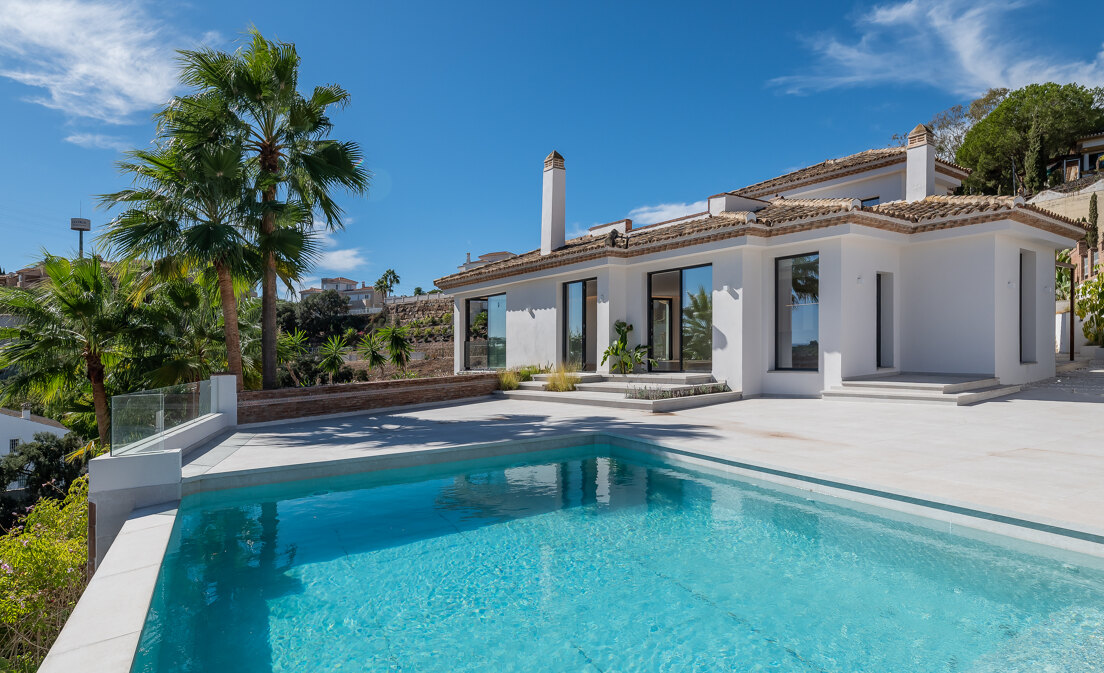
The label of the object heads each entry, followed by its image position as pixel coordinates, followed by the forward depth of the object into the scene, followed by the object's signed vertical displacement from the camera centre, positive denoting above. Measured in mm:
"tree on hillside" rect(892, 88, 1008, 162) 43438 +17424
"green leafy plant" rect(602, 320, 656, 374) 14617 -369
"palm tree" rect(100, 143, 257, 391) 10305 +2348
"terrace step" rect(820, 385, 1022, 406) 10438 -1082
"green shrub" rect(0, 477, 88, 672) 3830 -1833
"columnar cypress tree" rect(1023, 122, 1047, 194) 37781 +11736
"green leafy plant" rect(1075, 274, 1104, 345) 17281 +917
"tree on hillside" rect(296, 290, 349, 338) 47188 +2269
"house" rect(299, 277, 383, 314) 84125 +7931
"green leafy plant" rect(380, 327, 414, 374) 21828 -157
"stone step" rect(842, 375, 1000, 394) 10750 -889
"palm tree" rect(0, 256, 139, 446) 10867 +201
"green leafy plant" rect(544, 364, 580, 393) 14367 -1066
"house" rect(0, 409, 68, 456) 22516 -3519
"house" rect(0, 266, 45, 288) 32369 +3847
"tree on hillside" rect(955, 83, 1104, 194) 38719 +14581
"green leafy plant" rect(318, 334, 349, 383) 20234 -556
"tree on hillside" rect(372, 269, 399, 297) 73812 +7731
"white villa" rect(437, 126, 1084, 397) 12219 +1278
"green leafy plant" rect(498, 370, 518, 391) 15391 -1112
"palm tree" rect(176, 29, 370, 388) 10859 +4343
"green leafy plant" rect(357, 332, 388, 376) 21203 -356
